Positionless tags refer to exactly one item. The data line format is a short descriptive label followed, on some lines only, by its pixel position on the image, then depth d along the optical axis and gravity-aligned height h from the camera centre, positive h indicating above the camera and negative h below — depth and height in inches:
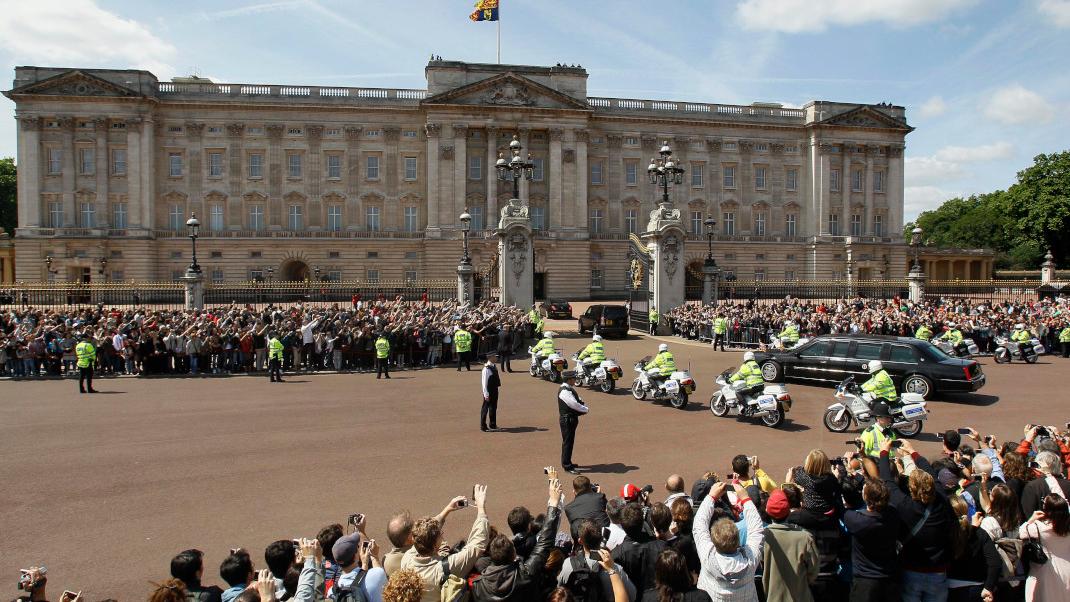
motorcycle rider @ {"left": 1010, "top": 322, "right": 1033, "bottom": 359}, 853.8 -61.1
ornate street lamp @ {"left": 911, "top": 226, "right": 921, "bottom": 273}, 1434.8 +118.1
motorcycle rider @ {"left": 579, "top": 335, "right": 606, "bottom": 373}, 649.6 -60.8
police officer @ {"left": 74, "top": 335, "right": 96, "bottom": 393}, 629.3 -62.9
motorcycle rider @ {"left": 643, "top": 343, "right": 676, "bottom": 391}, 580.4 -64.5
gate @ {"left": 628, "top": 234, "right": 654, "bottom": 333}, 1238.3 +16.2
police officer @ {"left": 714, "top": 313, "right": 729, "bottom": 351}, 1007.0 -56.3
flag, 1948.8 +844.5
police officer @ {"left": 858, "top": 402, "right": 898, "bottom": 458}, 326.3 -73.0
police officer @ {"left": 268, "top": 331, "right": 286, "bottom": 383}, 705.6 -68.4
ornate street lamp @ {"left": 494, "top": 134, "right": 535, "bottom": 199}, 1079.0 +217.3
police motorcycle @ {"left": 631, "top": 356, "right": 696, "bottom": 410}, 561.0 -83.9
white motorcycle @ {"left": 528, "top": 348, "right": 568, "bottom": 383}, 668.7 -80.9
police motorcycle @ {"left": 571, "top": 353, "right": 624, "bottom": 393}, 639.8 -82.1
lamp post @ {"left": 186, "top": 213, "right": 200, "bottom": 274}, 1176.2 +126.4
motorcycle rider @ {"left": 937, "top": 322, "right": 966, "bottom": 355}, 854.5 -63.0
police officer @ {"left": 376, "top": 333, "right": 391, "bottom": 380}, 727.7 -67.9
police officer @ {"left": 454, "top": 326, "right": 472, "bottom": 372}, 762.2 -56.6
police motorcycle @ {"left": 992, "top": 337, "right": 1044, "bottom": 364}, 856.9 -78.8
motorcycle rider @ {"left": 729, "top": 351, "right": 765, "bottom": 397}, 512.2 -66.8
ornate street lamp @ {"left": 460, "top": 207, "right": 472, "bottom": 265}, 1215.1 +138.8
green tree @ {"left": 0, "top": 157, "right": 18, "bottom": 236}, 2751.0 +408.1
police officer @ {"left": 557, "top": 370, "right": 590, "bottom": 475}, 383.9 -74.7
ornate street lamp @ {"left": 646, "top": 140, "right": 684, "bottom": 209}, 1121.4 +214.5
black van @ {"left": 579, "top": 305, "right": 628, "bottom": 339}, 1145.4 -50.8
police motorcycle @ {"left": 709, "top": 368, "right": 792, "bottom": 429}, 488.7 -85.5
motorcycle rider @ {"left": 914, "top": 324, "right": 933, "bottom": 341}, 877.7 -55.3
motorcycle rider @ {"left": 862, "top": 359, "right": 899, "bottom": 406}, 466.0 -67.2
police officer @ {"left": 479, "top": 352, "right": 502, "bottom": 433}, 472.7 -71.7
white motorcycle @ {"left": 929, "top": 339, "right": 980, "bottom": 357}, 842.8 -73.5
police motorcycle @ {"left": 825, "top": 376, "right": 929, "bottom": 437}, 458.0 -87.0
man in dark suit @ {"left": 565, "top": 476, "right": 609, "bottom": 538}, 225.8 -75.0
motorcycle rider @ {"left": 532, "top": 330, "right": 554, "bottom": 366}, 701.3 -61.2
